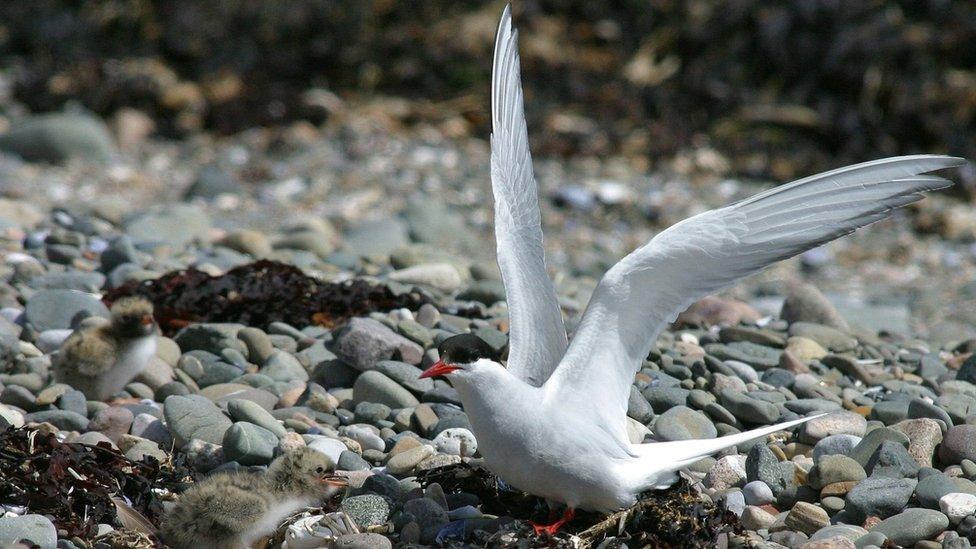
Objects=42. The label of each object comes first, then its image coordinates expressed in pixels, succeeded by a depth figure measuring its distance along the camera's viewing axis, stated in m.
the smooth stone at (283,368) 8.45
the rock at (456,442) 7.18
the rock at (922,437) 7.06
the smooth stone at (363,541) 5.83
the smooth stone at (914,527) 6.11
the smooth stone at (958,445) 6.95
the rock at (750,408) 7.61
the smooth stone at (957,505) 6.16
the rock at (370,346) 8.32
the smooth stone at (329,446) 7.04
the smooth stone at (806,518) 6.35
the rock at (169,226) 12.64
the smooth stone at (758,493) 6.75
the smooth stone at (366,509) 6.28
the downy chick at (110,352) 7.90
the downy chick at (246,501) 5.95
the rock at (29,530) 5.88
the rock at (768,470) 6.86
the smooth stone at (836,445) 7.16
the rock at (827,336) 9.60
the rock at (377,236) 13.43
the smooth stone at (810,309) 10.36
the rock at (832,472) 6.70
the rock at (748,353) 8.82
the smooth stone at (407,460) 6.92
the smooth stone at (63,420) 7.47
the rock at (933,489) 6.35
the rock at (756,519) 6.40
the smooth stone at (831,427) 7.42
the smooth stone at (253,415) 7.33
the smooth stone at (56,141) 18.27
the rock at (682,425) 7.29
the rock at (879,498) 6.41
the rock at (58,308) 9.23
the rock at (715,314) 10.22
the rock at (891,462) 6.79
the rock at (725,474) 6.93
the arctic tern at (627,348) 5.64
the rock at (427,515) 6.19
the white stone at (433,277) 10.87
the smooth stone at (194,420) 7.23
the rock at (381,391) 7.90
